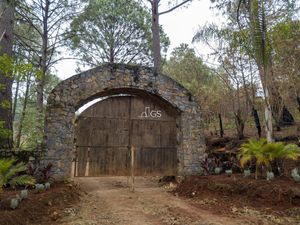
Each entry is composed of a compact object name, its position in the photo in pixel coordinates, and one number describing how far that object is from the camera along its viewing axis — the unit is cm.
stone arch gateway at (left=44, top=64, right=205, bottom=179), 655
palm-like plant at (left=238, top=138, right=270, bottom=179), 598
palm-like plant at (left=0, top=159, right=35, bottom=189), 455
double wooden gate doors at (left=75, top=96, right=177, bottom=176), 712
